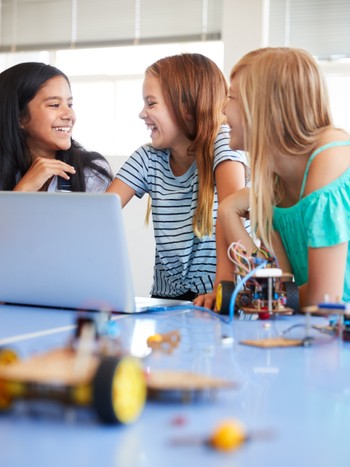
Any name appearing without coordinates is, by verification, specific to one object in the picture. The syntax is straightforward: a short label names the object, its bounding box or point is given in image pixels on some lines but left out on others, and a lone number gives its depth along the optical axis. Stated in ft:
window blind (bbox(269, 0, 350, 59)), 12.57
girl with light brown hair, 5.57
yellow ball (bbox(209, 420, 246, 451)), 1.42
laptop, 3.59
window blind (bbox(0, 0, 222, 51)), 13.48
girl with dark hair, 6.82
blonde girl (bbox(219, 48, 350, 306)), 4.09
